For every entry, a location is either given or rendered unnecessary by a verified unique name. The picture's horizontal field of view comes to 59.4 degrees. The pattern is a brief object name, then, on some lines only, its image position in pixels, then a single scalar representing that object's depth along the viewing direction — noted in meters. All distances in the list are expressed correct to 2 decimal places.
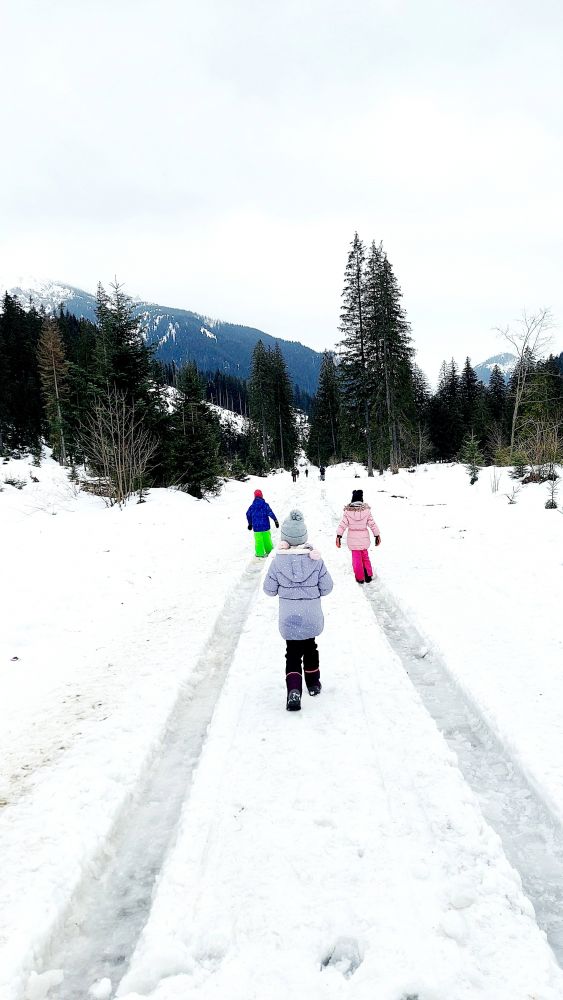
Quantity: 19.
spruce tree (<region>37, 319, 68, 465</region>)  37.91
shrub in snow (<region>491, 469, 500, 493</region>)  18.75
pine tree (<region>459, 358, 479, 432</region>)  62.47
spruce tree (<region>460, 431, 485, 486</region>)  25.49
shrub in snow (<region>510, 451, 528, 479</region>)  18.55
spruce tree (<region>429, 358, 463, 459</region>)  61.56
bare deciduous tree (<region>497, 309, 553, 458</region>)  28.75
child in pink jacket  9.28
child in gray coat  4.96
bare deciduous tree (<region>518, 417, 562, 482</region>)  17.36
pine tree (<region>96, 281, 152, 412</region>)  18.33
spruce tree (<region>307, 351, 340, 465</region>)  58.28
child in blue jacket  11.75
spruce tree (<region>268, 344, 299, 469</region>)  59.34
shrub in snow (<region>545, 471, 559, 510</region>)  13.49
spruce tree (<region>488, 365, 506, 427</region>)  67.00
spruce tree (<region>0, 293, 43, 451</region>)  44.72
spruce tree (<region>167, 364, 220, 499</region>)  21.92
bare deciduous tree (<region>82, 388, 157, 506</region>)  15.94
